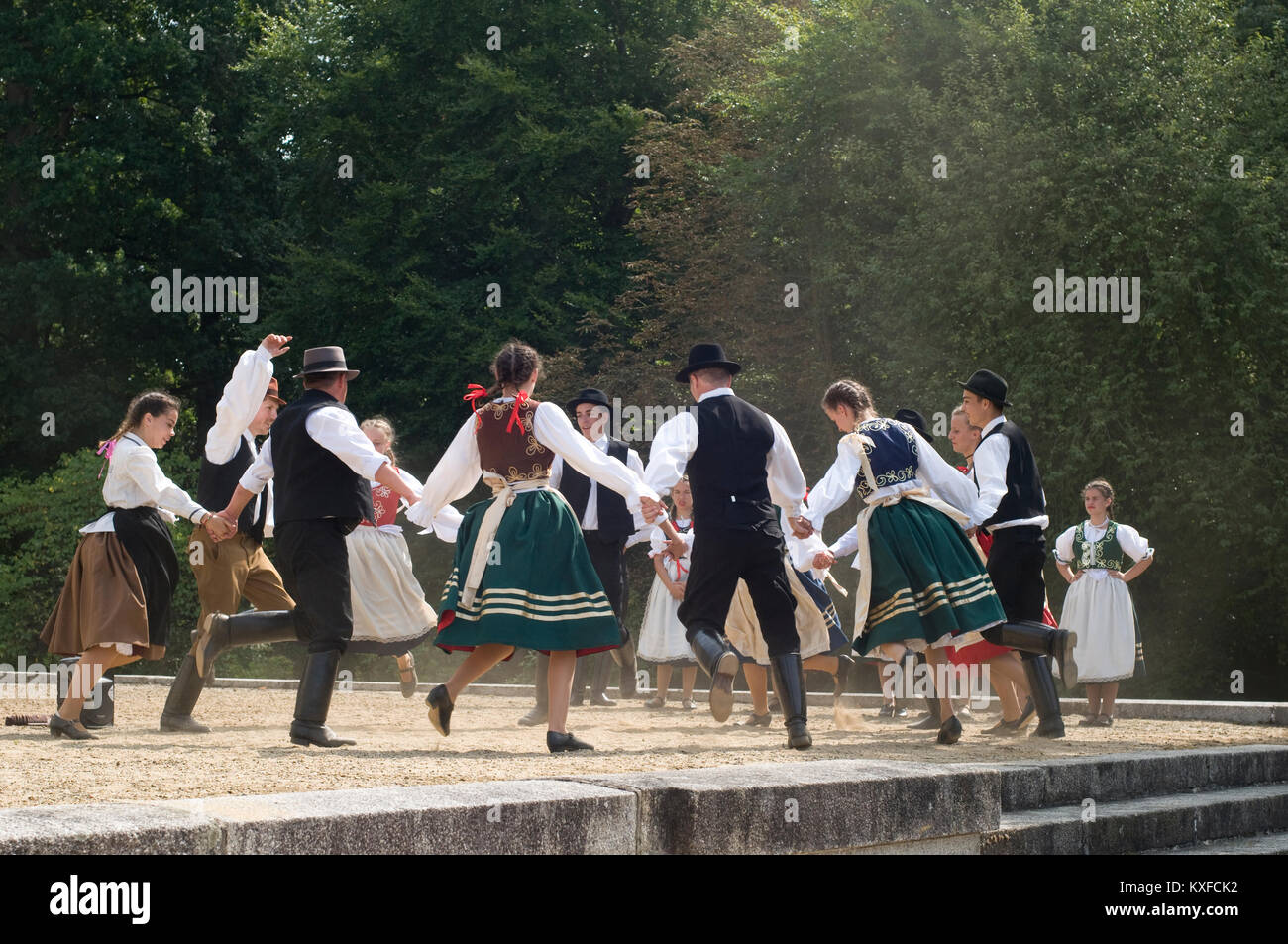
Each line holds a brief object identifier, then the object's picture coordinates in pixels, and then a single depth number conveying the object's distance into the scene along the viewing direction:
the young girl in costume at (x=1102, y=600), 11.14
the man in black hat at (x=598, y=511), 11.42
